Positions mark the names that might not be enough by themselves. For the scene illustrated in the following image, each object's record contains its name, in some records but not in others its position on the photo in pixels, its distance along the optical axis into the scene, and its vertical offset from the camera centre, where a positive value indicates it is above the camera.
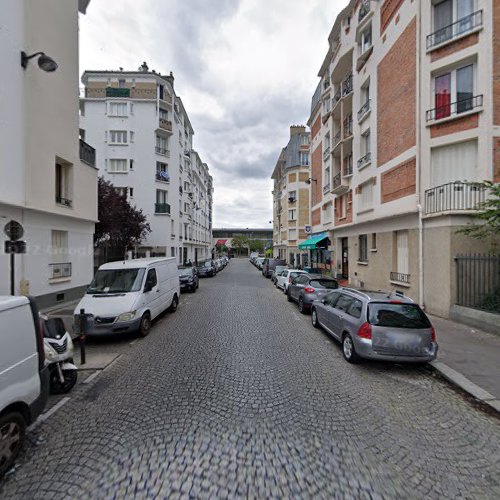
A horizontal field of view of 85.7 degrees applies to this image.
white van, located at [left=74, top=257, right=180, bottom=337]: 6.54 -1.30
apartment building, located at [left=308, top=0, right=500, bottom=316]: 8.96 +4.59
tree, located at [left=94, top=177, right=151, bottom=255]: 17.23 +1.81
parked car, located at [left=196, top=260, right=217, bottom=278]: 24.58 -1.99
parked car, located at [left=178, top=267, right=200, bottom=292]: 15.12 -1.77
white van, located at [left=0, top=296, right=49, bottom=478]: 2.65 -1.33
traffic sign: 6.29 +0.43
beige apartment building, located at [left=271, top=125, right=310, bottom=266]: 35.84 +7.62
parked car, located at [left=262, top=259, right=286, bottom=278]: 24.24 -1.52
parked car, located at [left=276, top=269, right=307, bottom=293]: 13.52 -1.69
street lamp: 7.37 +5.13
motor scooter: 4.12 -1.69
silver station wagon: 4.97 -1.56
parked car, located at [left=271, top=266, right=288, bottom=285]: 19.24 -1.67
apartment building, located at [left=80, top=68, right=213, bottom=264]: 25.47 +10.79
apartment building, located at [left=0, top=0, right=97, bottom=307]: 8.46 +3.41
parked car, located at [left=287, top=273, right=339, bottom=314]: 9.70 -1.51
